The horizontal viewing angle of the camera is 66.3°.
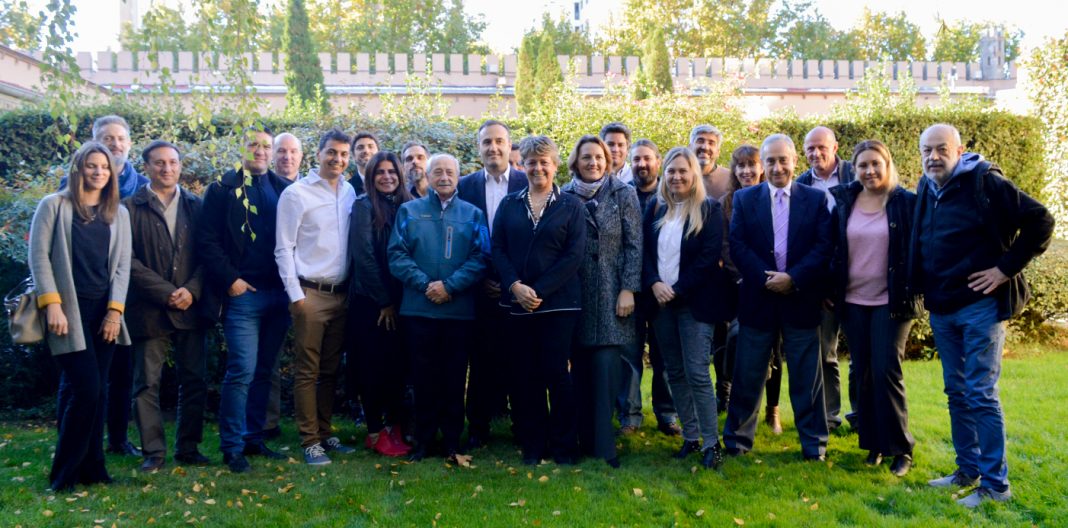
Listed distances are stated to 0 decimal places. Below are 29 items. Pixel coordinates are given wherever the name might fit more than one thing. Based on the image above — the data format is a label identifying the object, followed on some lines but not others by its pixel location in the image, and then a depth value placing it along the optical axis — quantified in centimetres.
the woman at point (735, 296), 595
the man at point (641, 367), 627
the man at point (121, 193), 582
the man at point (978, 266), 466
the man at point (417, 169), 641
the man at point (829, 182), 608
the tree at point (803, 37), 5078
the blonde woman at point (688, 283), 556
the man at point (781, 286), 544
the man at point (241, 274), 558
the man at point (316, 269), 572
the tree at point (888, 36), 5266
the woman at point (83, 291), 480
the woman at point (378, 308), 580
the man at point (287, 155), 635
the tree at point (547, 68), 3378
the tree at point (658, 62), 3312
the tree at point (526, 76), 3503
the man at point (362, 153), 660
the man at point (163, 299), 542
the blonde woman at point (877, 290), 522
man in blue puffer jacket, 560
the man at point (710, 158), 661
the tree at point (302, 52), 3284
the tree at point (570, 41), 4859
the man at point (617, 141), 656
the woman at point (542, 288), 545
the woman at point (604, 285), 564
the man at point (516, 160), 730
